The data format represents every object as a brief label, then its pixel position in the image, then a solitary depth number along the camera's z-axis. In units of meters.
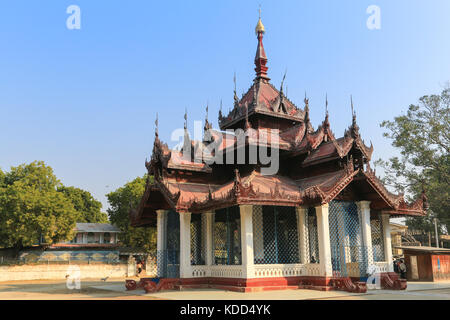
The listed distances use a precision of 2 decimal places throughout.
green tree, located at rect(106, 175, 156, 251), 37.81
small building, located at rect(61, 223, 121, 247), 49.59
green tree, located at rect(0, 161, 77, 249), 33.28
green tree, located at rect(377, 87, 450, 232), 27.14
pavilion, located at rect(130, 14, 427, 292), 14.69
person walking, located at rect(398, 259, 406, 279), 20.90
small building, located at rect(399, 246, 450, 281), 21.73
